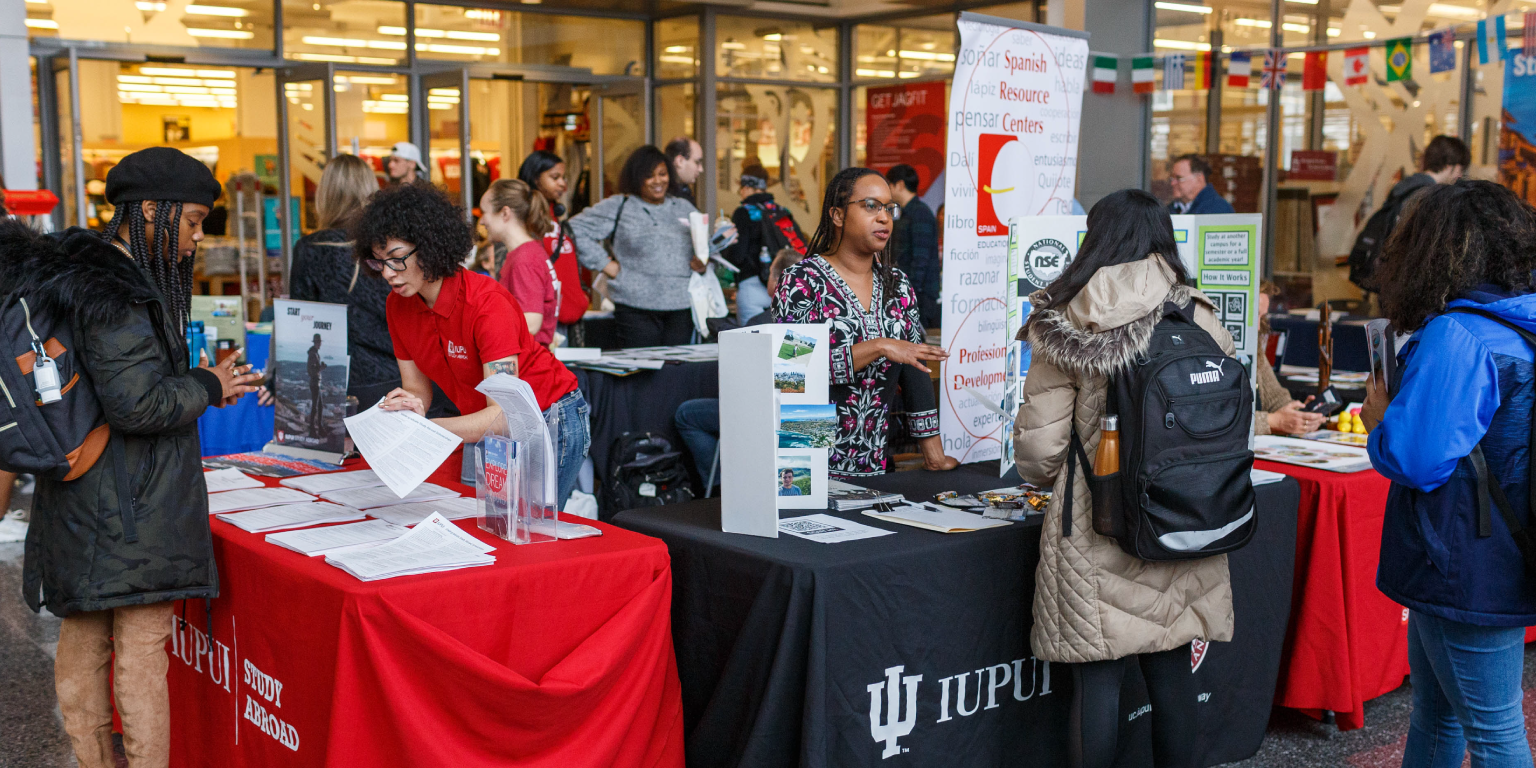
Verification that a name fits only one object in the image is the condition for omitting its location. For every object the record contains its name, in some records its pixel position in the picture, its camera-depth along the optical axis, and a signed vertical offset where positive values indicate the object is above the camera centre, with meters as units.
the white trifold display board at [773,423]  2.50 -0.40
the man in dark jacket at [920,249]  7.17 -0.06
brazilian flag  8.56 +1.30
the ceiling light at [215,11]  9.21 +1.69
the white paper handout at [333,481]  3.09 -0.64
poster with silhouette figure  3.33 -0.39
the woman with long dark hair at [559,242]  5.75 -0.03
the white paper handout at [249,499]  2.86 -0.64
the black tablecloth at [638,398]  5.02 -0.67
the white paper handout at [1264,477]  3.19 -0.62
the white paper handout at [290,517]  2.65 -0.63
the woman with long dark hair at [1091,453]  2.36 -0.46
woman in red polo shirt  2.72 -0.19
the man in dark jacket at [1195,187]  7.00 +0.31
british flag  9.42 +1.32
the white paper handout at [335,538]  2.41 -0.62
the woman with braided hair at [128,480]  2.34 -0.49
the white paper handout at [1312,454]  3.44 -0.62
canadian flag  9.10 +1.31
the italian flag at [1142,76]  8.76 +1.18
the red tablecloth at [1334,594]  3.29 -0.95
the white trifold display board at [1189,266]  3.28 -0.07
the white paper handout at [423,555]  2.23 -0.61
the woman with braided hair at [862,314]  3.08 -0.19
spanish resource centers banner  3.71 +0.21
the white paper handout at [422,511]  2.73 -0.63
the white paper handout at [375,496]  2.90 -0.63
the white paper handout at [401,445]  2.43 -0.42
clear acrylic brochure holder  2.45 -0.48
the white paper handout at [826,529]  2.59 -0.63
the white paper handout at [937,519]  2.69 -0.63
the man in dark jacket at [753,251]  6.65 -0.08
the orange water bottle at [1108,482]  2.35 -0.47
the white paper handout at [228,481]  3.11 -0.64
